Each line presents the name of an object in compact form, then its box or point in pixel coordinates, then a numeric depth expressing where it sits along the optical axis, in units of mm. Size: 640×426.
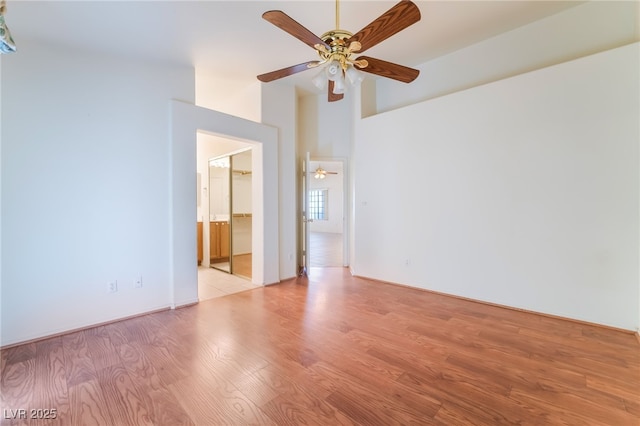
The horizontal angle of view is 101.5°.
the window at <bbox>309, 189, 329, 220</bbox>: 12508
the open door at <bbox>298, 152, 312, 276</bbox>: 4828
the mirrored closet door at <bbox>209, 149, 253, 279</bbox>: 5094
